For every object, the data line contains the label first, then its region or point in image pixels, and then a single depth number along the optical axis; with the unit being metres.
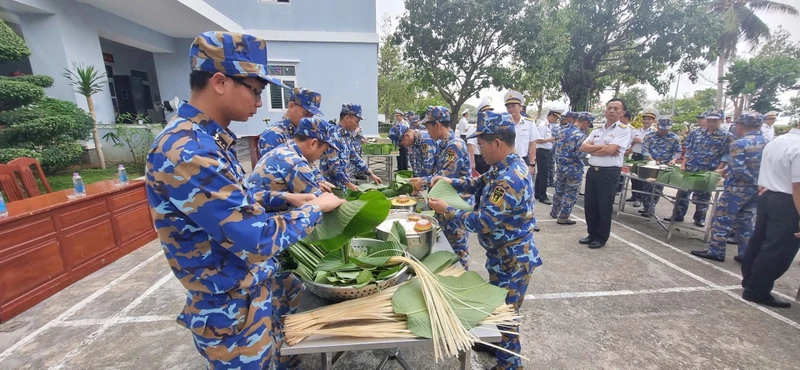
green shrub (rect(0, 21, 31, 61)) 5.63
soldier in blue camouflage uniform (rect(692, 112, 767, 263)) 4.08
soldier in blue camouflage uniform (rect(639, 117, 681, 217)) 6.71
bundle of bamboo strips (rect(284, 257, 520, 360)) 1.37
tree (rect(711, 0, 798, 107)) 20.84
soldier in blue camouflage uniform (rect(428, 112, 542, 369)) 2.02
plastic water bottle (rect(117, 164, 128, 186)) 4.59
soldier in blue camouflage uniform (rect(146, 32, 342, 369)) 1.10
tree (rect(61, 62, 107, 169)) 7.18
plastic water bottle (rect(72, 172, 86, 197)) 3.86
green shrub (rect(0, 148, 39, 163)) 5.69
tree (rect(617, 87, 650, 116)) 29.88
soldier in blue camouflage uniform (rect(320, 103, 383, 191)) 4.05
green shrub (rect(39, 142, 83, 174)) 6.36
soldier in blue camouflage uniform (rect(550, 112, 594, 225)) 5.57
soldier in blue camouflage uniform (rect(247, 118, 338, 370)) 1.88
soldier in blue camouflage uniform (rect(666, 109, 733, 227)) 5.62
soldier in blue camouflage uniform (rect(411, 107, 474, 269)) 3.33
